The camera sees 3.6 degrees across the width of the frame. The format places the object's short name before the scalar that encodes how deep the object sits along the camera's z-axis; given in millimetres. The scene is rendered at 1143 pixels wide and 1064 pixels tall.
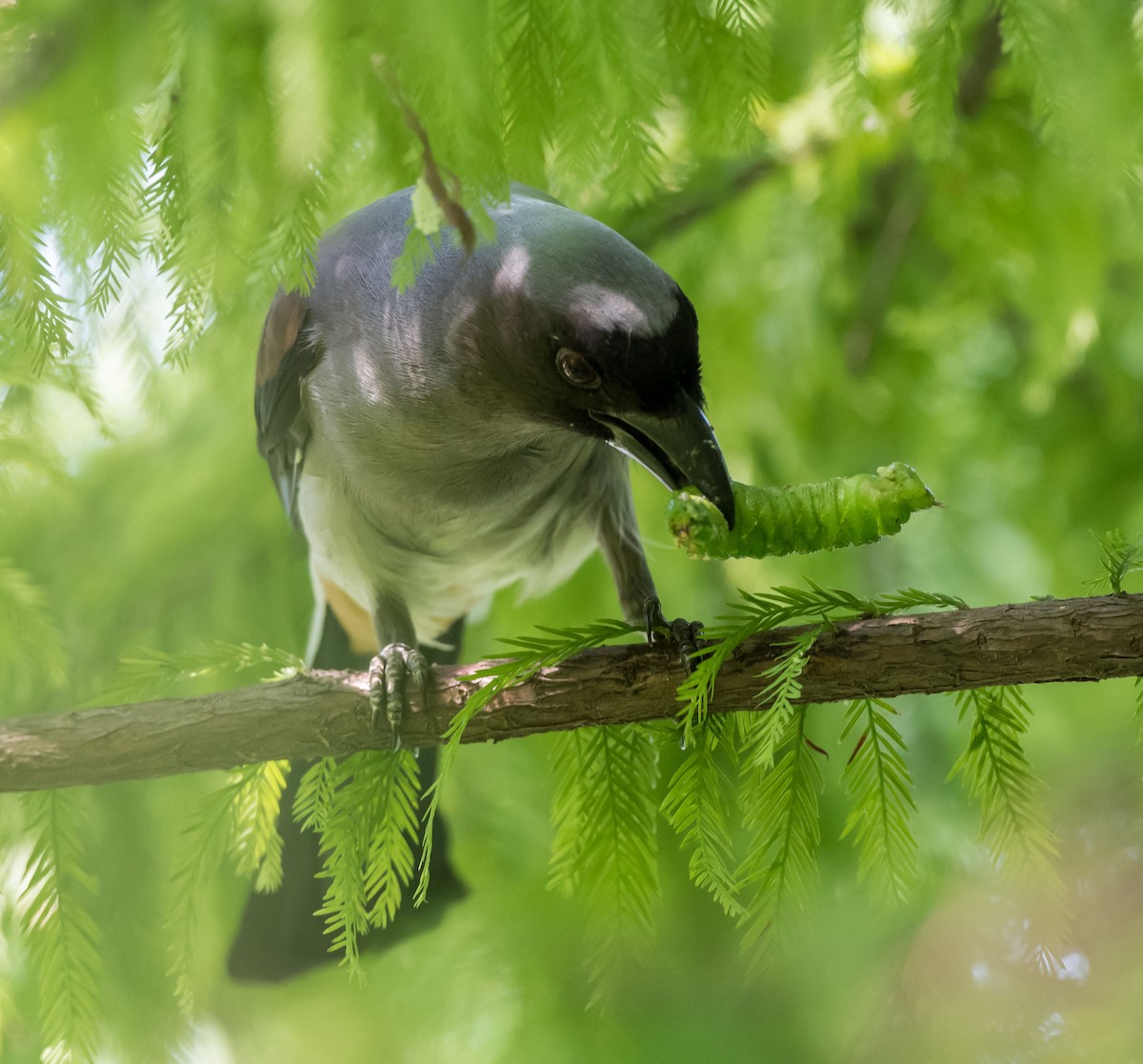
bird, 3165
